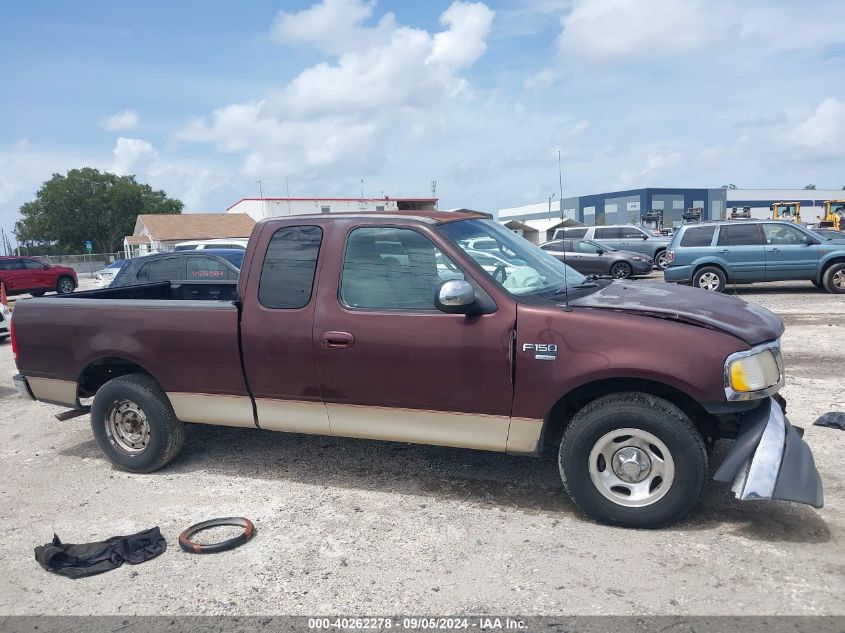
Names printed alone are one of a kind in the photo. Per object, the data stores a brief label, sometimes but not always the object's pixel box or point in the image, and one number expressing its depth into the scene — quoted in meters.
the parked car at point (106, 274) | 21.20
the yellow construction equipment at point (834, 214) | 36.16
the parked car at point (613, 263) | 20.26
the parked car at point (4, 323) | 12.28
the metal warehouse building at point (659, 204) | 84.81
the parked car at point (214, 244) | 17.73
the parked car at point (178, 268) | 11.91
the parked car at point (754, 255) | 14.29
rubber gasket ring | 3.72
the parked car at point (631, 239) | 24.33
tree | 67.69
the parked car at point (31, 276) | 24.61
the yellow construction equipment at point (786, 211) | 36.84
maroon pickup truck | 3.55
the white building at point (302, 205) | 48.16
